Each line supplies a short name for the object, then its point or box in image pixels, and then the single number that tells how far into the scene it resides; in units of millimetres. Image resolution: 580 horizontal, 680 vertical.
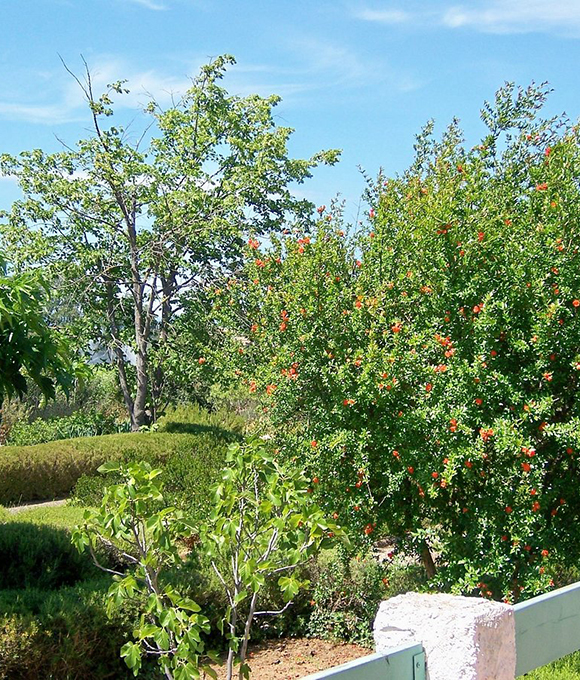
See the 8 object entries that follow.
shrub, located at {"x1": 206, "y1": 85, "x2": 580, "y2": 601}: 5023
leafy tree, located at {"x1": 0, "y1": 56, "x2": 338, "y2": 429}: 14383
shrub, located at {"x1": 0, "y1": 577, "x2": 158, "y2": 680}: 4605
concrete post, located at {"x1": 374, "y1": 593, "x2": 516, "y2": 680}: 2164
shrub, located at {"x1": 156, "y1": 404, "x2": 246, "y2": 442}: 14078
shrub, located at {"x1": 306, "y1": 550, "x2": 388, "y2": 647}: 5996
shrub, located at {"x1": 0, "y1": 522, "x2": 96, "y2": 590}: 5902
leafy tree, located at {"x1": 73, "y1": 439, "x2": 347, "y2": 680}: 3371
